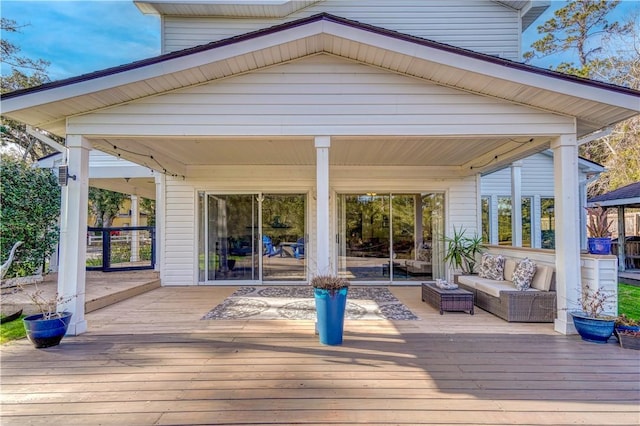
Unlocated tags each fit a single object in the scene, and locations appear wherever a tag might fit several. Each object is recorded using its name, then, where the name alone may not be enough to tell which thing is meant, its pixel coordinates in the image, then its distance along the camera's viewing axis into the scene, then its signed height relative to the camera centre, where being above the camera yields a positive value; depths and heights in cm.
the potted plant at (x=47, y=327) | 379 -117
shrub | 624 +25
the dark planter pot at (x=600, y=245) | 435 -27
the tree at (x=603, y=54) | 1429 +799
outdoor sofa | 480 -111
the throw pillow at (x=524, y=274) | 511 -78
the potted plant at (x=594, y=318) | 391 -113
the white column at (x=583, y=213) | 881 +30
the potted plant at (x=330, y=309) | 388 -98
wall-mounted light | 422 +65
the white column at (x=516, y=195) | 764 +70
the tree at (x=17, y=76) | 1225 +612
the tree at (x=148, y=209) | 2280 +119
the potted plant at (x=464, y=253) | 720 -61
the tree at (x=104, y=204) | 1916 +131
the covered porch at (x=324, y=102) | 402 +159
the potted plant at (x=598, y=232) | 436 -10
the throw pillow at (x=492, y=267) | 611 -81
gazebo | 1016 -45
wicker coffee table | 527 -122
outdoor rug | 512 -141
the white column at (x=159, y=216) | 787 +22
